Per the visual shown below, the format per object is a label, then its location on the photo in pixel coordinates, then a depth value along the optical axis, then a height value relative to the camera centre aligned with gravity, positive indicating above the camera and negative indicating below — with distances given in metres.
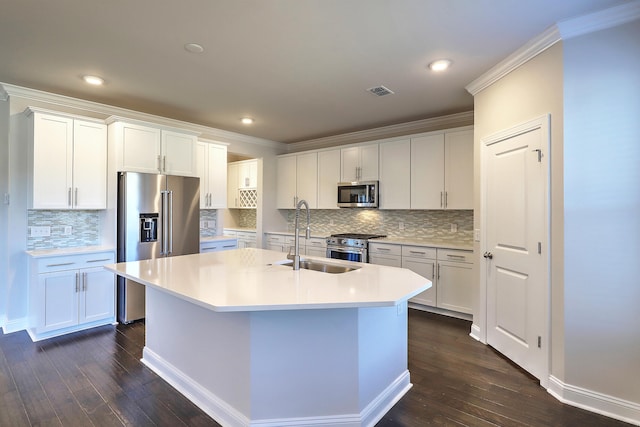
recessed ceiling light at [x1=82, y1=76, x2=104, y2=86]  3.19 +1.35
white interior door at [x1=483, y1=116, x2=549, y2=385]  2.49 -0.24
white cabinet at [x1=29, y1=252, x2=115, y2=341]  3.28 -0.83
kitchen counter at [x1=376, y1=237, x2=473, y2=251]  3.98 -0.36
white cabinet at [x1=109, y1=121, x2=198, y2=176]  3.80 +0.83
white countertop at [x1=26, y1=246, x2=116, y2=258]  3.32 -0.39
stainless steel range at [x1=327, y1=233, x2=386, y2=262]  4.66 -0.45
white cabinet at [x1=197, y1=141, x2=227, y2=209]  4.77 +0.62
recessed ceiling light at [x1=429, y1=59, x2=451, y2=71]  2.86 +1.35
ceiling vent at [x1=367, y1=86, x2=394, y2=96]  3.47 +1.36
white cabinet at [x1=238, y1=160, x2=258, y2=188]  6.70 +0.87
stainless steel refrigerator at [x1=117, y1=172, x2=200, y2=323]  3.73 -0.08
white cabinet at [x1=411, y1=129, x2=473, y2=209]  4.05 +0.59
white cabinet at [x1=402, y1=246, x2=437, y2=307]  4.11 -0.62
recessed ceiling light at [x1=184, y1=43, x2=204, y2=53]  2.57 +1.34
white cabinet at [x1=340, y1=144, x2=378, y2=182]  4.95 +0.83
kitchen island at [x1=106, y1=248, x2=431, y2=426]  1.75 -0.77
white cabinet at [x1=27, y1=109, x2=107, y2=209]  3.39 +0.58
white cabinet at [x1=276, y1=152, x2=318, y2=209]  5.74 +0.66
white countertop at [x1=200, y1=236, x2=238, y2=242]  4.66 -0.34
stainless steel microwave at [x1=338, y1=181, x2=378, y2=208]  4.87 +0.33
